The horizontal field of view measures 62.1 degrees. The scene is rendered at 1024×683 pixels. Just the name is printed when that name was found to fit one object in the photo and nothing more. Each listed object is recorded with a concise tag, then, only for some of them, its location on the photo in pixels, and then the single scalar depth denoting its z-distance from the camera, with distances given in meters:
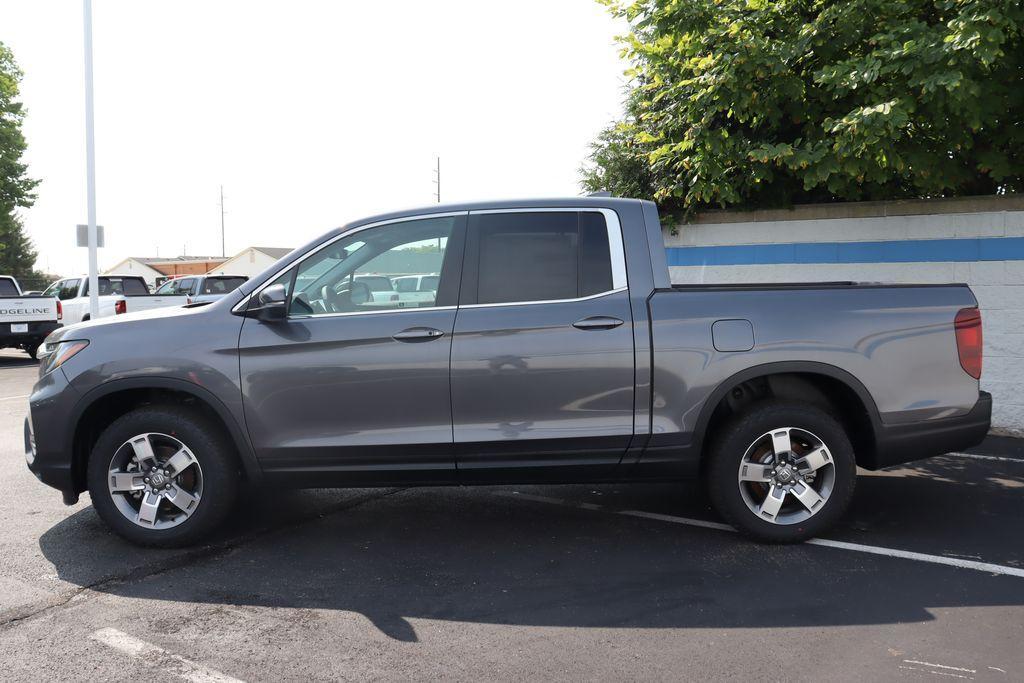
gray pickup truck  4.55
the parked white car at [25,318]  15.52
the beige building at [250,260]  81.15
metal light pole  15.87
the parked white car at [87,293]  17.25
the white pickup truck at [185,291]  17.19
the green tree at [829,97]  7.17
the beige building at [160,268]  83.28
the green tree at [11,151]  32.09
